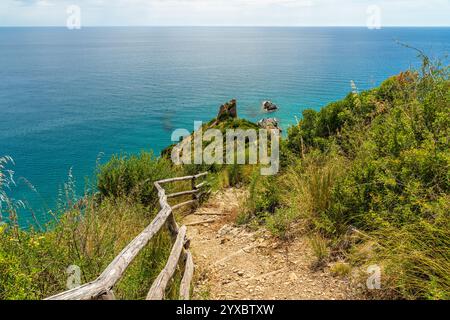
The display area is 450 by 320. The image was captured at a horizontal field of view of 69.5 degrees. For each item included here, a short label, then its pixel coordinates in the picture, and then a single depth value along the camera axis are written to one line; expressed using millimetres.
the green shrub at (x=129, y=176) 9027
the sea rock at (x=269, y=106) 51438
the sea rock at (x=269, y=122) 37688
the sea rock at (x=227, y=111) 34569
